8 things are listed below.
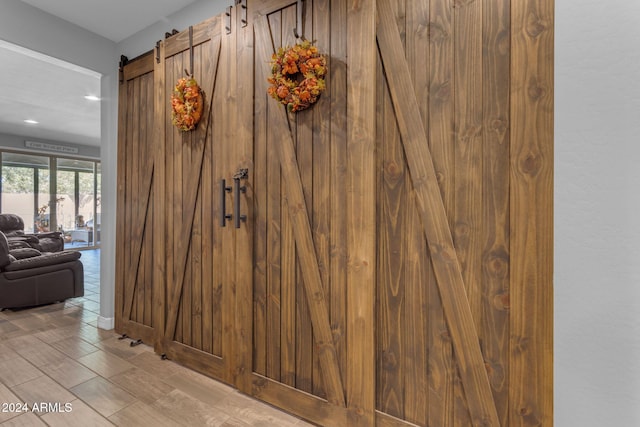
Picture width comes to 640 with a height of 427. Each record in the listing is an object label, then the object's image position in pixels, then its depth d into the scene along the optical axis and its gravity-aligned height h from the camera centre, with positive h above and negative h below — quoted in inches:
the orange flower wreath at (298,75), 64.6 +29.4
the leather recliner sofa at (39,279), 141.0 -34.5
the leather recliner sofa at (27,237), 222.4 -21.9
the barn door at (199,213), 83.0 -1.1
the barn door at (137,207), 104.3 +0.7
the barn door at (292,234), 65.2 -5.4
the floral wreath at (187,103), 87.2 +30.6
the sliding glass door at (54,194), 282.5 +14.5
